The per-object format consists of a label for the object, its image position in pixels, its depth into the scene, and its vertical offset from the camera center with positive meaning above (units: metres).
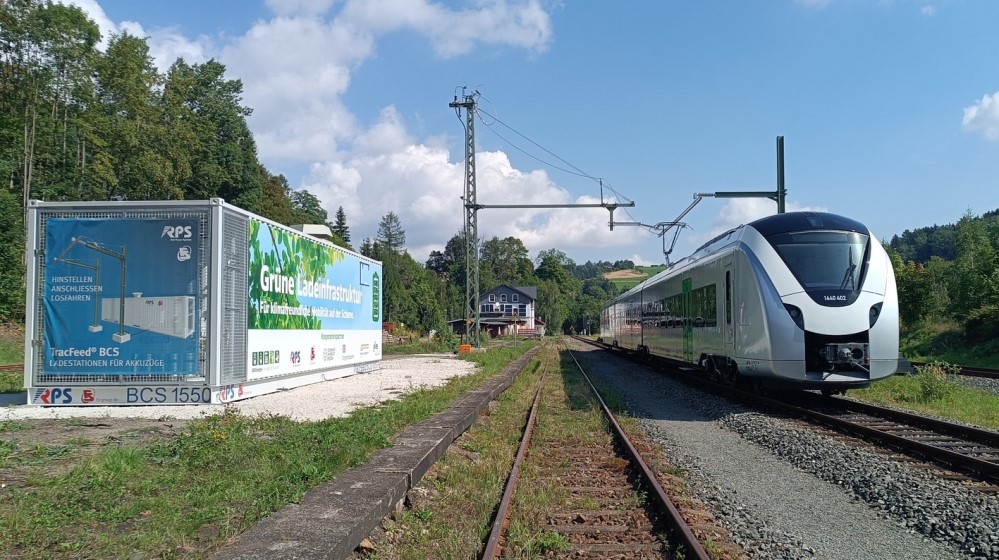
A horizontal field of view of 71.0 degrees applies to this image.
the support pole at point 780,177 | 18.67 +3.48
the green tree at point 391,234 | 134.75 +14.45
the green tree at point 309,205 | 91.38 +13.81
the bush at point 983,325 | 30.97 -0.83
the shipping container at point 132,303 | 11.61 +0.11
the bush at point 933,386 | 14.29 -1.65
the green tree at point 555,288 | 117.31 +4.19
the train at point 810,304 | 11.42 +0.05
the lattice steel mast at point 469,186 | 28.84 +5.09
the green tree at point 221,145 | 47.12 +12.31
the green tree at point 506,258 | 147.38 +10.64
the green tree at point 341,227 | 114.62 +13.60
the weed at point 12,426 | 8.83 -1.51
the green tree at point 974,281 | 32.81 +1.28
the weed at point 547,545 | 5.23 -1.78
